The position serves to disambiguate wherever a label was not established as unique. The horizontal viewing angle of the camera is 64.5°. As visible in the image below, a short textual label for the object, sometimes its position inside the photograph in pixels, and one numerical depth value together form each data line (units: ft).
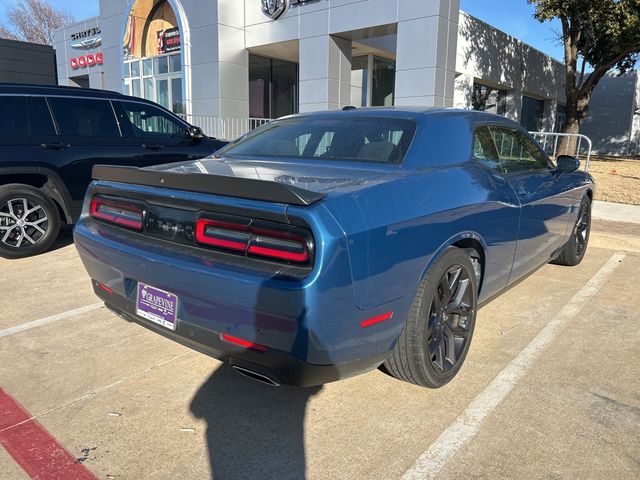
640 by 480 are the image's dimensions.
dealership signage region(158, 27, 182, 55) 59.72
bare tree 162.71
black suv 18.01
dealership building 44.86
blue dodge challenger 6.89
